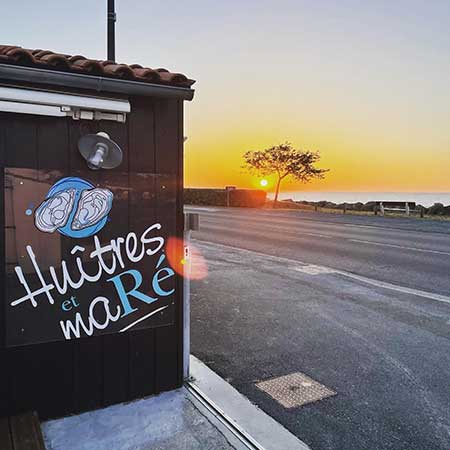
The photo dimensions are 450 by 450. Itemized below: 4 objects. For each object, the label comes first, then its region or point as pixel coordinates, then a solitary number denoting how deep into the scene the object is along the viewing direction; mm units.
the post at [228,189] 33469
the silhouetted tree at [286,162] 35594
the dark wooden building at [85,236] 2678
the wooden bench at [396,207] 25053
